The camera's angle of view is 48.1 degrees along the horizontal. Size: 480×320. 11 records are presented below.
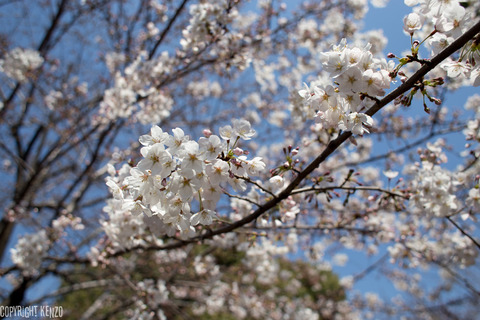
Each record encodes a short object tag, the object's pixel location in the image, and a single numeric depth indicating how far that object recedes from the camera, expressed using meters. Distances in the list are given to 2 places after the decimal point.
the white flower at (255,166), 0.55
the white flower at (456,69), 0.56
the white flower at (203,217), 0.55
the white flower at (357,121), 0.53
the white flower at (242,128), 0.54
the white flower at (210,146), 0.52
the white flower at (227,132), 0.54
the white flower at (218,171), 0.52
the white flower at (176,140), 0.53
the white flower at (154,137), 0.54
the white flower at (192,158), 0.52
